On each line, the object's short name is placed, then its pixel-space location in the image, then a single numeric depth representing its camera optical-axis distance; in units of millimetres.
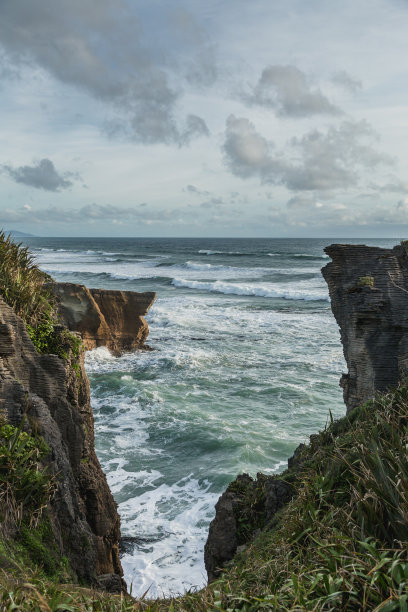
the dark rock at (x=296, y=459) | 6502
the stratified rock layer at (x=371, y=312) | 7469
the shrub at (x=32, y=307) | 7266
